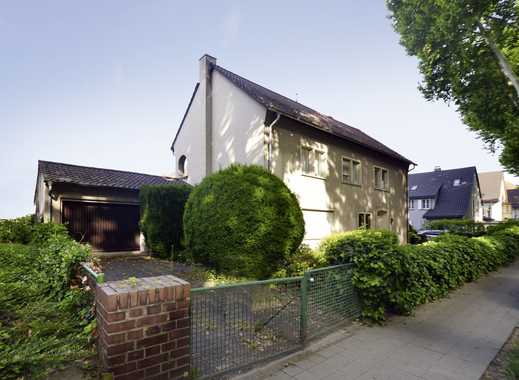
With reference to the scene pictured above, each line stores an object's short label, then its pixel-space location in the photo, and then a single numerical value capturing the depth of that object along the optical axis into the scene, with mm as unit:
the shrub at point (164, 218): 11133
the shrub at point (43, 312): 2404
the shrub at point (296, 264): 7289
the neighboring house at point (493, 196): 41875
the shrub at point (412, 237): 19709
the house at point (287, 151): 10867
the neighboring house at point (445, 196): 32156
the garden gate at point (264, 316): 3515
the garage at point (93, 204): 11367
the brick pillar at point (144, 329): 2449
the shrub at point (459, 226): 22659
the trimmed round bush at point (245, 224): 7031
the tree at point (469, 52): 10016
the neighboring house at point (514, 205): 46306
